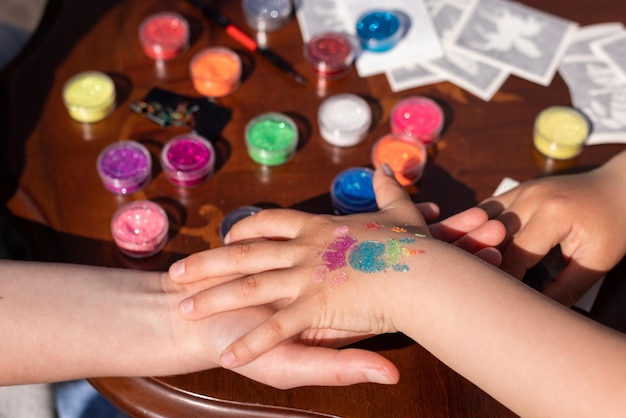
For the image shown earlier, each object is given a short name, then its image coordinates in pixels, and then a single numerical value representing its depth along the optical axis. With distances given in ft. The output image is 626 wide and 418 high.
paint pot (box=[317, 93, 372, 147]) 1.76
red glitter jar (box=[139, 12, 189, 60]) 1.88
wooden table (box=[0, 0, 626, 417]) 1.52
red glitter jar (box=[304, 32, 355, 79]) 1.86
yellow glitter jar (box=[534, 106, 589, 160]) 1.75
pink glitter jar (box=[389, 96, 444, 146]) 1.76
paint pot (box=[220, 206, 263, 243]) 1.68
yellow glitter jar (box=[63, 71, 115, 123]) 1.79
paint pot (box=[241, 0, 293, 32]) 1.93
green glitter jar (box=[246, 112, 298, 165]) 1.74
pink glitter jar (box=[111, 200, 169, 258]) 1.64
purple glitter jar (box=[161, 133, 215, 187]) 1.71
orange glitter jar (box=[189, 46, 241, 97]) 1.83
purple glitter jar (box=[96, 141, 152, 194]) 1.71
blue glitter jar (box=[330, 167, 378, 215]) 1.69
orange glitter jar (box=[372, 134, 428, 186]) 1.72
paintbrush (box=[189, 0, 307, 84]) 1.88
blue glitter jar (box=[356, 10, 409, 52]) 1.91
